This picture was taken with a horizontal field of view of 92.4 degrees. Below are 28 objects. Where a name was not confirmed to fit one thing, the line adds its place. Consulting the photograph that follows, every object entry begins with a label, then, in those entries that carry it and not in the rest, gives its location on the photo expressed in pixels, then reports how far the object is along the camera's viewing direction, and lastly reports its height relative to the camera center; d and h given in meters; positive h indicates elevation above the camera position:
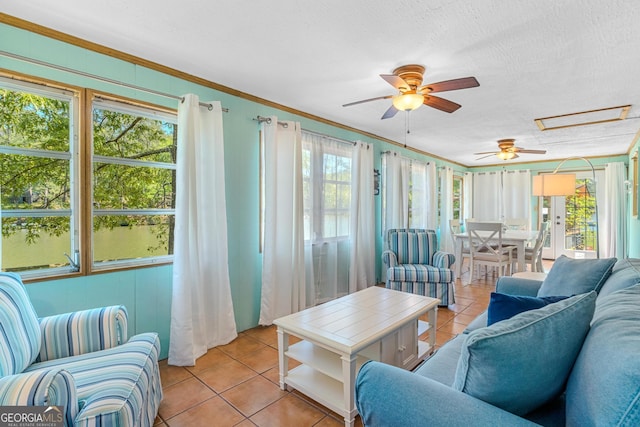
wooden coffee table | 1.67 -0.78
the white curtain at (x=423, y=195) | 5.52 +0.32
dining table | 4.46 -0.44
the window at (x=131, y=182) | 2.15 +0.24
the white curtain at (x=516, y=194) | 6.82 +0.40
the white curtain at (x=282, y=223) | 3.02 -0.10
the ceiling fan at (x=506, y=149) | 4.55 +0.93
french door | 6.30 -0.19
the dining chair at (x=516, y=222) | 6.00 -0.20
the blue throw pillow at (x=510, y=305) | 1.38 -0.42
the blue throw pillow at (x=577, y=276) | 1.64 -0.36
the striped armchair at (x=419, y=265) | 3.53 -0.65
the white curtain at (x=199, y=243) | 2.30 -0.23
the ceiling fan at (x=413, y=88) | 2.16 +0.91
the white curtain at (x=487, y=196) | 7.21 +0.38
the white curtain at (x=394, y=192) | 4.69 +0.32
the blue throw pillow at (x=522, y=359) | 0.89 -0.44
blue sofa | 0.75 -0.48
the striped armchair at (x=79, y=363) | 1.08 -0.68
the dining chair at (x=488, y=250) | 4.40 -0.58
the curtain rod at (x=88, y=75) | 1.78 +0.92
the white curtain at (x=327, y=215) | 3.48 -0.02
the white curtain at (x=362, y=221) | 3.97 -0.11
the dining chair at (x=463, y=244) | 4.98 -0.53
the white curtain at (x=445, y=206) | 6.42 +0.13
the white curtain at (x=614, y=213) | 5.68 -0.04
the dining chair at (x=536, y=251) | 4.64 -0.61
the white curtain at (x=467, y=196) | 7.41 +0.40
